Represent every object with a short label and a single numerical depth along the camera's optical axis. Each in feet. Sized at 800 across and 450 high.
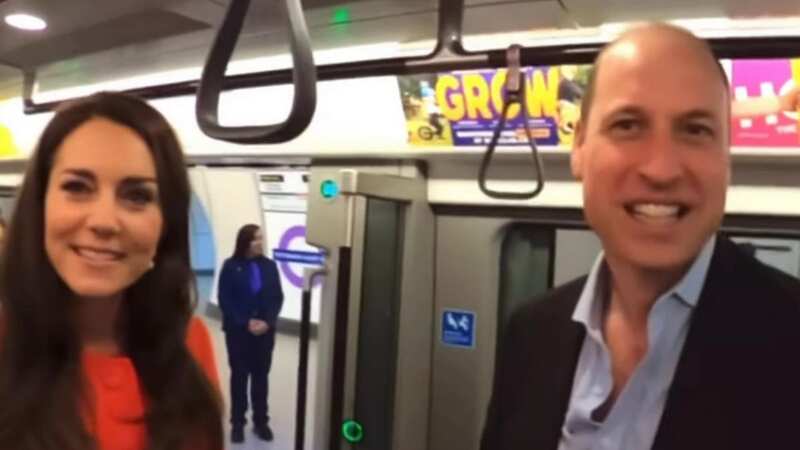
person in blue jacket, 15.89
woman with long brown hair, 4.28
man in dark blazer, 3.31
